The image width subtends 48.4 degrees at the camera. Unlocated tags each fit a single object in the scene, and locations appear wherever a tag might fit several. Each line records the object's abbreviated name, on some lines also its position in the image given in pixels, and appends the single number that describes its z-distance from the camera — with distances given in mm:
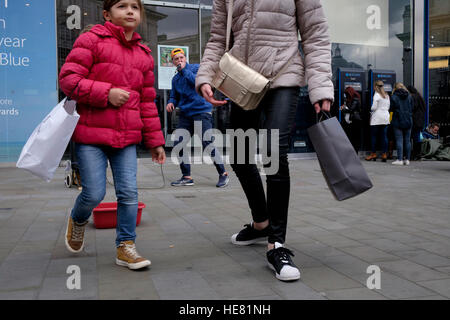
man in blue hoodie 6887
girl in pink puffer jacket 3018
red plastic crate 4312
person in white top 11391
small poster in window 11242
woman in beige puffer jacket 3104
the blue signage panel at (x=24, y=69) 10016
